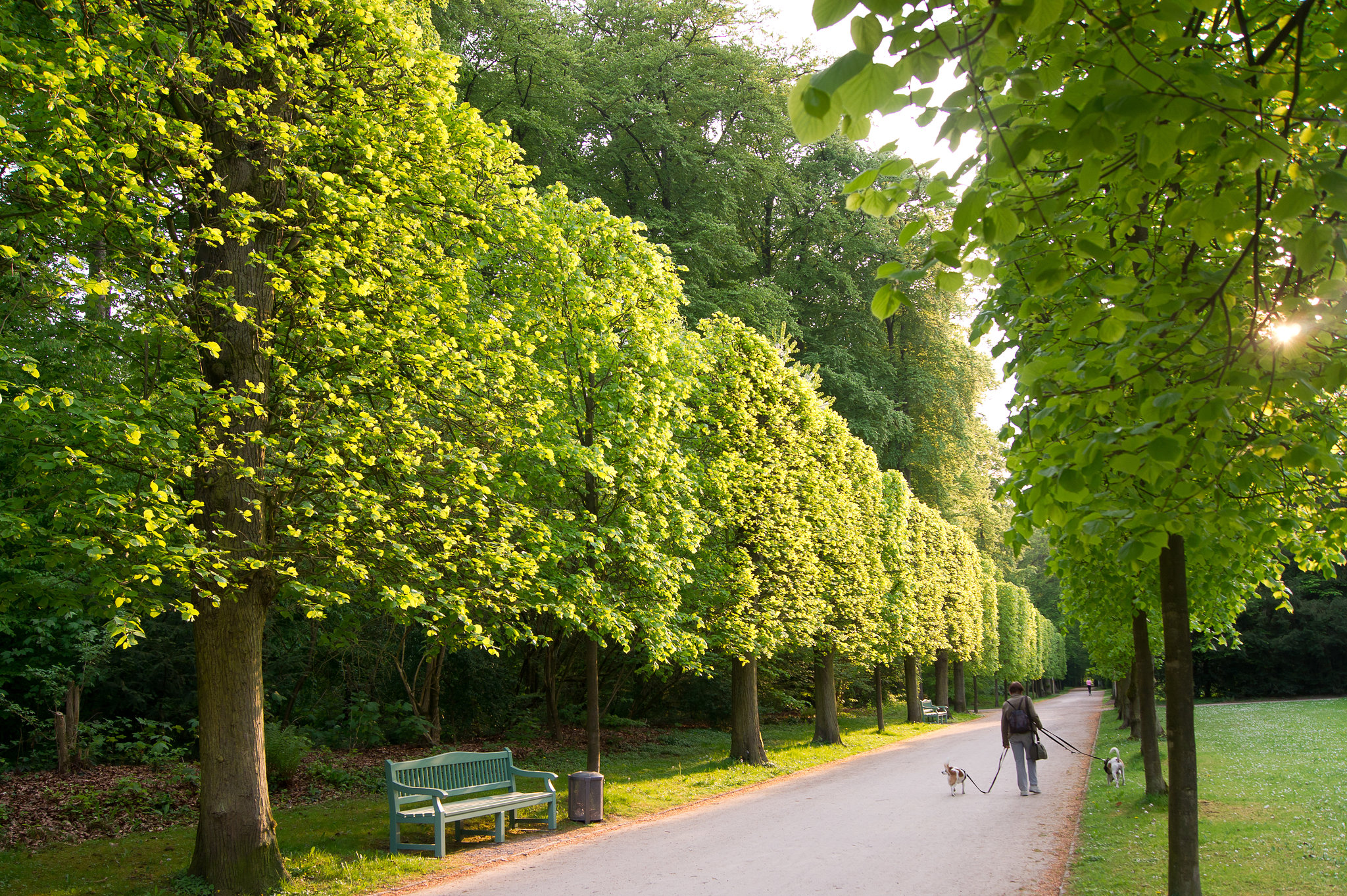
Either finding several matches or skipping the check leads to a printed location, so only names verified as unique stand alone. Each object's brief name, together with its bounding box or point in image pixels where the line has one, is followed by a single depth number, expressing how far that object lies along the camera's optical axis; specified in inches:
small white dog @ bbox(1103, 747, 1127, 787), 565.3
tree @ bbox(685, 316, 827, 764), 687.7
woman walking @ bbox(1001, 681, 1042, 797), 556.1
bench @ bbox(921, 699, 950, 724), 1456.7
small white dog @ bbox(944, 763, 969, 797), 558.9
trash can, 468.8
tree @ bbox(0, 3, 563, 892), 273.4
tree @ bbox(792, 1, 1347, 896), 97.0
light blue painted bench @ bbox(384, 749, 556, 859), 390.3
